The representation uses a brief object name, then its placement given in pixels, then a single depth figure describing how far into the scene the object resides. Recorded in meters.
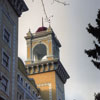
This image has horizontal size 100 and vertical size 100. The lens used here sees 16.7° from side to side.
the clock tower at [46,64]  55.22
